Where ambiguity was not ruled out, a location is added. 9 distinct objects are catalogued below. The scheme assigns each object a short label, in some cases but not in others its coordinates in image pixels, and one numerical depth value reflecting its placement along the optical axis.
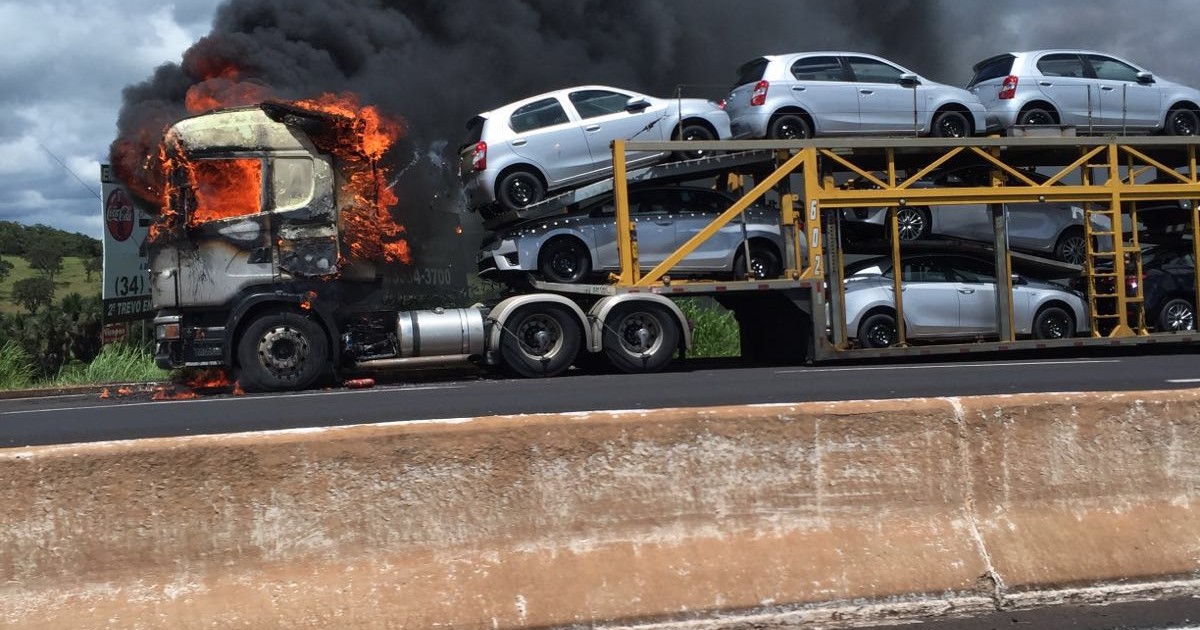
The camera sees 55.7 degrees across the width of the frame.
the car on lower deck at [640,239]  14.46
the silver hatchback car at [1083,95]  16.45
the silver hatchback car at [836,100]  15.48
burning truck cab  12.51
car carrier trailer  12.58
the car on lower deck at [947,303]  15.42
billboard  17.00
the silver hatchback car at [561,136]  14.48
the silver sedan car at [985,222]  16.08
